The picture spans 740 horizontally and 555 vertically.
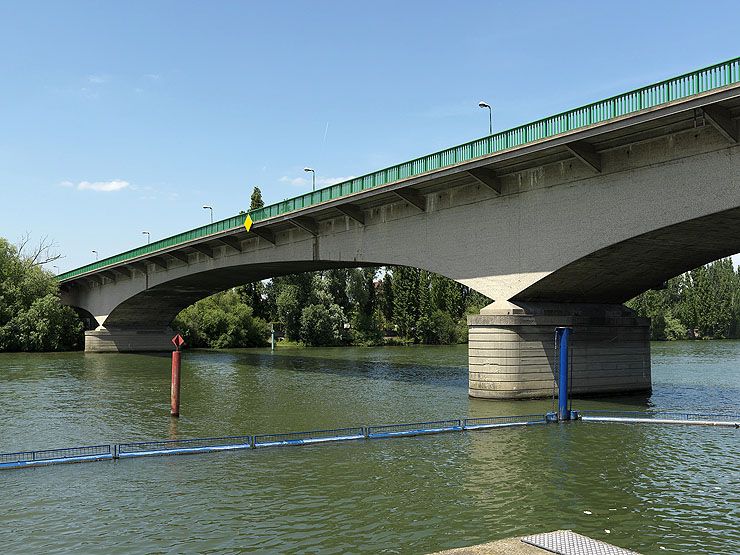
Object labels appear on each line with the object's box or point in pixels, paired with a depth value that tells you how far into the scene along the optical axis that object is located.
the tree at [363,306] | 98.75
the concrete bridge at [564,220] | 22.84
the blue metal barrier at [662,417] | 24.21
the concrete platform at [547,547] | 9.71
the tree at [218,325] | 89.19
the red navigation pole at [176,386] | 26.67
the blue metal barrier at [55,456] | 18.02
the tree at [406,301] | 103.88
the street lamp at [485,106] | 32.19
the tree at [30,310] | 73.88
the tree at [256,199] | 99.69
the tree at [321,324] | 91.00
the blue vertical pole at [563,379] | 25.06
